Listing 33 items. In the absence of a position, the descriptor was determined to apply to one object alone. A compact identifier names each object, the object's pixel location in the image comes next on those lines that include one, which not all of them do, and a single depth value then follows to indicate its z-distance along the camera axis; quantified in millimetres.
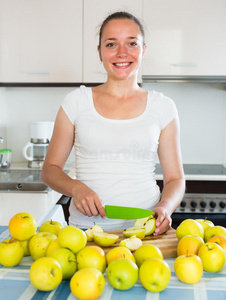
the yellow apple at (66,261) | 822
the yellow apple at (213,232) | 987
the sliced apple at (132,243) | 937
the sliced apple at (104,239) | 975
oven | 2527
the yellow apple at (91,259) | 830
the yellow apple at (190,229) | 996
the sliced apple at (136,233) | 1030
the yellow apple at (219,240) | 926
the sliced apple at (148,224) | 1065
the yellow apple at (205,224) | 1053
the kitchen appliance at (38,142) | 2791
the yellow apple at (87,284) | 737
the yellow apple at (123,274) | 776
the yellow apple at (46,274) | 762
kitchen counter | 1818
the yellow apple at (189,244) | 908
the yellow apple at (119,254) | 843
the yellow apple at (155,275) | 770
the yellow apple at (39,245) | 904
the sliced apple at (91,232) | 1023
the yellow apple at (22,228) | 926
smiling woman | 1396
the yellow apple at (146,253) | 854
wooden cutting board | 976
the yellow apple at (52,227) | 1006
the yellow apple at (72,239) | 856
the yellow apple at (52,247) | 870
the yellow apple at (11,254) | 885
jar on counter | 2779
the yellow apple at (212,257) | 861
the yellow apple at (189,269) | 803
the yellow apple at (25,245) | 950
